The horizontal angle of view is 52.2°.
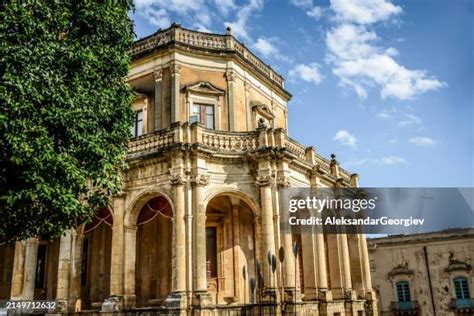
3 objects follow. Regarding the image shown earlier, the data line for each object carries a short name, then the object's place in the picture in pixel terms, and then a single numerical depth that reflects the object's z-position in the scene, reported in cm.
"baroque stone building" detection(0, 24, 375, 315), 1738
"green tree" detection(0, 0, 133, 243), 1048
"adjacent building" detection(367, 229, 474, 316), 3500
